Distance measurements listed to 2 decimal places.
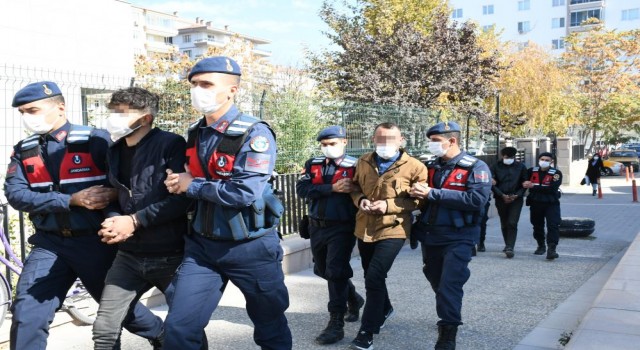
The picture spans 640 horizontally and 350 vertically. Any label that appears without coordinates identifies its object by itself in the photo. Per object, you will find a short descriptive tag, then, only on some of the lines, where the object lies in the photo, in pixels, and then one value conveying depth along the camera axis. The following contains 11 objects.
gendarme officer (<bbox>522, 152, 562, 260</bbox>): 9.26
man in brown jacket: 4.89
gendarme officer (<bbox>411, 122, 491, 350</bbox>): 4.75
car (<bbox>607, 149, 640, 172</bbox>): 35.47
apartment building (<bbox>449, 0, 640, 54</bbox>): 71.44
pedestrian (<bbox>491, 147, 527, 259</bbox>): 9.51
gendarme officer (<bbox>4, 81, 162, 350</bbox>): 3.65
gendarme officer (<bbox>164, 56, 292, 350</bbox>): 3.27
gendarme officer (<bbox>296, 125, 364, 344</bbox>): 5.23
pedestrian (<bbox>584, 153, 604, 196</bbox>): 20.75
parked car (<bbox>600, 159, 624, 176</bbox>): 33.16
